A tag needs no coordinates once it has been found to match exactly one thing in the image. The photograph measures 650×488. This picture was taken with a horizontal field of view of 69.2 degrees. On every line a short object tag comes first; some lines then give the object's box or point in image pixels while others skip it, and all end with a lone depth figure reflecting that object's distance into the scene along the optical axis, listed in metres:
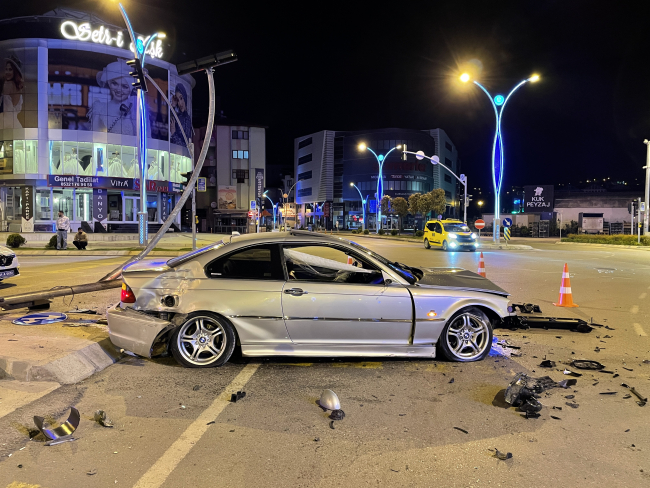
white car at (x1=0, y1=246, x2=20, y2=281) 10.34
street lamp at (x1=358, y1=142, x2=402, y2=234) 55.03
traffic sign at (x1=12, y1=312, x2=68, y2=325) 6.84
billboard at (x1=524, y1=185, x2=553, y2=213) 61.22
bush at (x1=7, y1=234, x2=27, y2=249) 25.34
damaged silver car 5.10
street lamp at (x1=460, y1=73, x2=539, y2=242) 28.30
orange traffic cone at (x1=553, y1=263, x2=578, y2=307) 9.06
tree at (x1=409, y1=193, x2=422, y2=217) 60.31
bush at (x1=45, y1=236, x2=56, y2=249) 24.45
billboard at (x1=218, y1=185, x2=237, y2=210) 72.88
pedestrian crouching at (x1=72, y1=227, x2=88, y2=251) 23.89
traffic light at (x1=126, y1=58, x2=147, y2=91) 16.28
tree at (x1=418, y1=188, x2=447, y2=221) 58.41
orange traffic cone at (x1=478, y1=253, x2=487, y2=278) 11.96
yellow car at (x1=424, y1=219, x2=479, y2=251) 26.16
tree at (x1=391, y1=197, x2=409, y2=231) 64.84
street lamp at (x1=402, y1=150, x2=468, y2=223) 36.61
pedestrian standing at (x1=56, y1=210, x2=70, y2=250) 23.42
